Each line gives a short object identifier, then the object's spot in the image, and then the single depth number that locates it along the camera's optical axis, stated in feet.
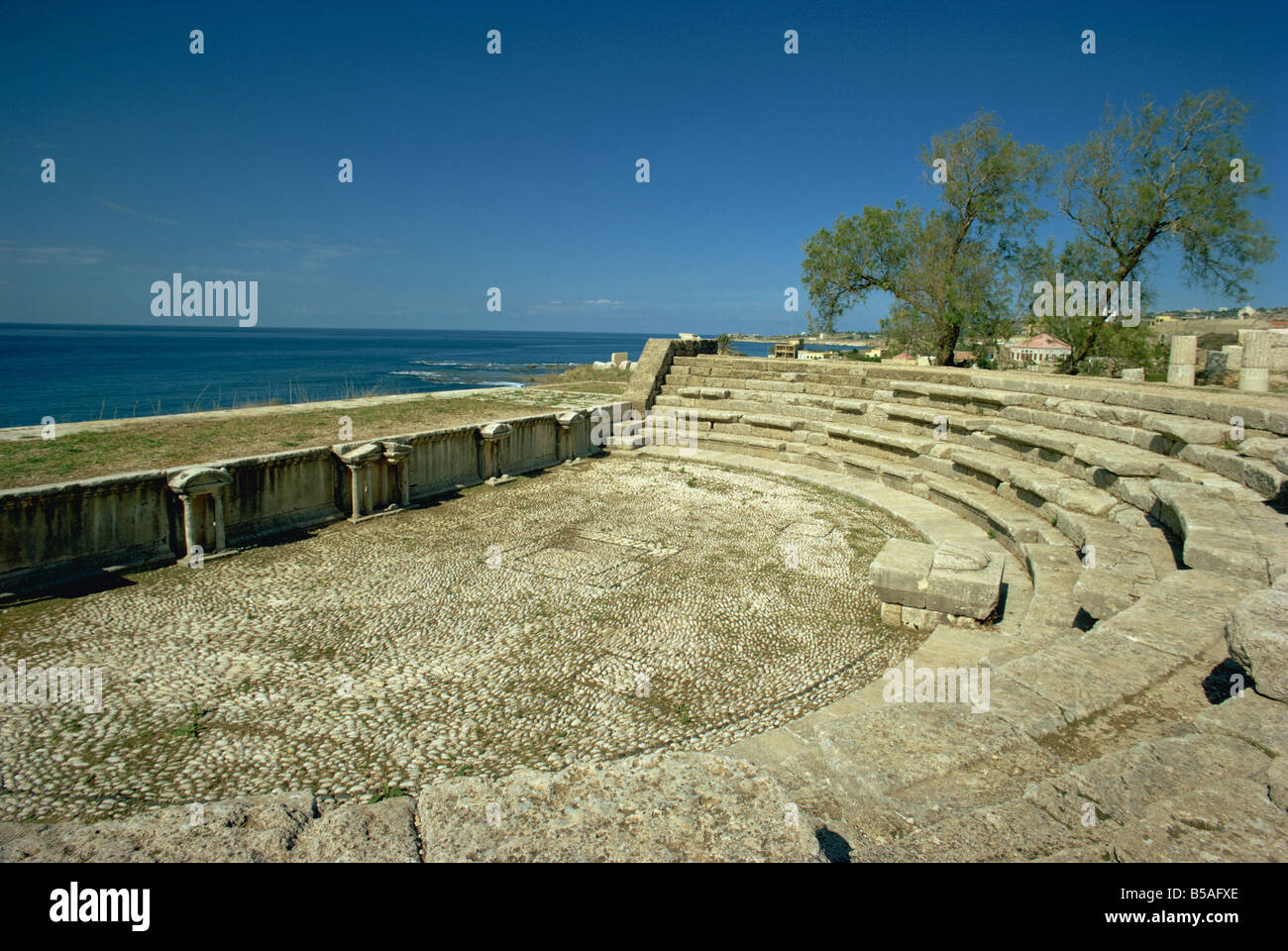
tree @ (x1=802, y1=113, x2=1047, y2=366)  64.90
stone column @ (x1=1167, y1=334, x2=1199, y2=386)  38.45
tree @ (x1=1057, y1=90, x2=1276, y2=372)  52.54
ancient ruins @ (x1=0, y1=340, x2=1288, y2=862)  8.06
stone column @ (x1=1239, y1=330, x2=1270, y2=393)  37.48
